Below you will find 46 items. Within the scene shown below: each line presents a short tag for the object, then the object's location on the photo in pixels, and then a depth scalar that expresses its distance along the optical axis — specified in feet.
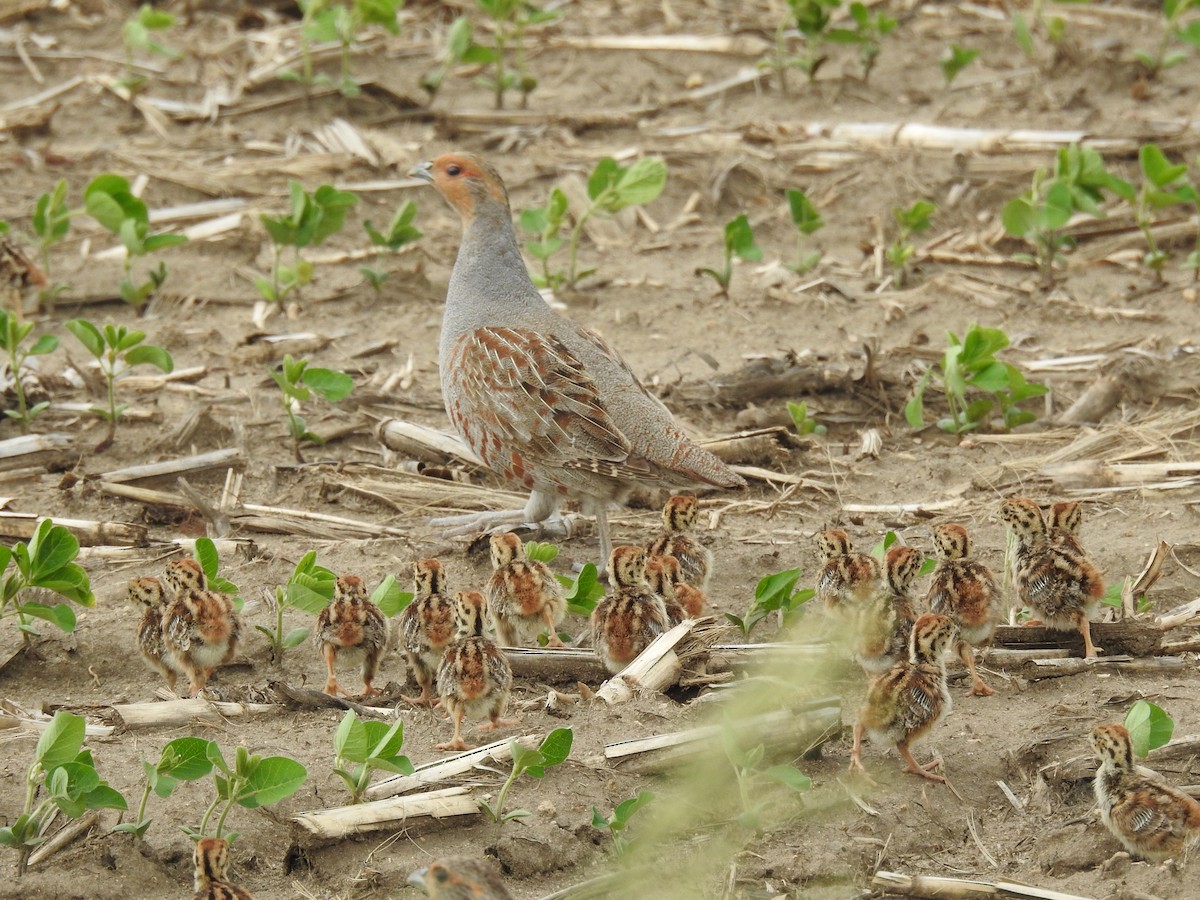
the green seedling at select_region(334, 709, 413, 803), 33.09
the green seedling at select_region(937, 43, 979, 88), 79.51
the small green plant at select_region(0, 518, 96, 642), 38.50
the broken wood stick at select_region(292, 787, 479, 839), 32.76
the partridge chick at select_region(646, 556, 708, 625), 41.93
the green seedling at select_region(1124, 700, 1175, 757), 32.86
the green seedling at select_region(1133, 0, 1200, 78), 78.59
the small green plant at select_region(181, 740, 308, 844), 31.81
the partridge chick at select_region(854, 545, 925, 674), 39.32
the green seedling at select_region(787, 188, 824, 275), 64.59
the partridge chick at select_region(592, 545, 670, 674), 39.22
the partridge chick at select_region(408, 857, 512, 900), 27.43
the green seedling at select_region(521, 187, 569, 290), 61.87
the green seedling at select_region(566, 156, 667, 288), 61.82
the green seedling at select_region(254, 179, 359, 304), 62.71
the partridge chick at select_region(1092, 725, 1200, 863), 30.91
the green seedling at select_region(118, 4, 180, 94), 80.21
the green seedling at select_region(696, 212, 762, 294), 62.54
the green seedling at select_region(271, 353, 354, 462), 50.98
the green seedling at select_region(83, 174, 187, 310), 60.95
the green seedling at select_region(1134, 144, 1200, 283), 63.72
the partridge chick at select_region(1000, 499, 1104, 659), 39.42
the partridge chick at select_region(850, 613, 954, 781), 34.60
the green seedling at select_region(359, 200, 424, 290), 64.64
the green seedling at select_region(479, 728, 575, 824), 33.04
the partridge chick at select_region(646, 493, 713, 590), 43.78
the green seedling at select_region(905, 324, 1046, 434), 53.01
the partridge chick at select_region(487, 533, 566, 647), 41.65
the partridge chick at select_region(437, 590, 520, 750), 35.91
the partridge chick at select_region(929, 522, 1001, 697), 38.96
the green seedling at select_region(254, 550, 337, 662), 40.22
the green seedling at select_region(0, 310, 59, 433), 51.55
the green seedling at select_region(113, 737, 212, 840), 32.04
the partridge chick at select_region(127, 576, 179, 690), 39.24
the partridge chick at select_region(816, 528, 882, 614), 40.57
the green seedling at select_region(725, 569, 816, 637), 40.93
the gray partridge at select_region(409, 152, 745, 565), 48.57
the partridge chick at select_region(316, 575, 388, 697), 39.17
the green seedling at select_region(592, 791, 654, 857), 32.35
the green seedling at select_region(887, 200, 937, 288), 65.26
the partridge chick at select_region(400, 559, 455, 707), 38.88
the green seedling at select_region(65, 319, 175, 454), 50.62
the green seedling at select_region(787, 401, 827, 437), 54.90
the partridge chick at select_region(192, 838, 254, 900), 29.12
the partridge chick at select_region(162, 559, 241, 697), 38.60
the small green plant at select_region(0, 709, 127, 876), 31.45
